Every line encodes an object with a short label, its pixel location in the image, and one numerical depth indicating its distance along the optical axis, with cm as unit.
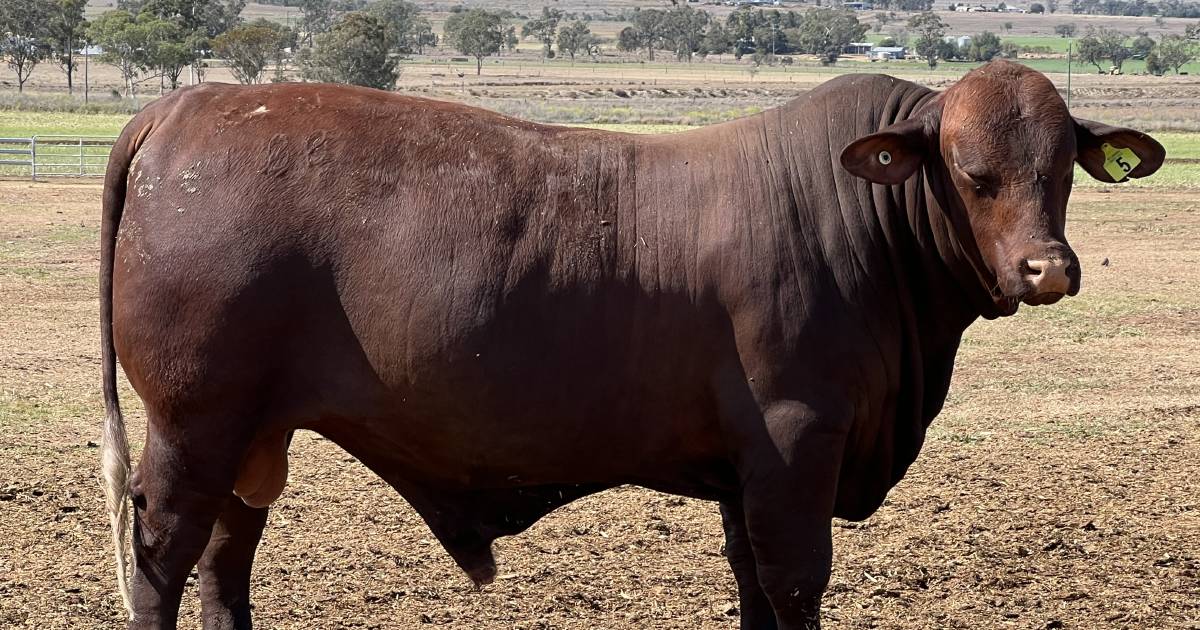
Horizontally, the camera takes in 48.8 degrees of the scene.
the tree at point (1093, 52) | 12456
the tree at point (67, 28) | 7700
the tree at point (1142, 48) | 13412
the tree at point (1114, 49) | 12419
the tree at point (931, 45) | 13529
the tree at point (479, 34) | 12019
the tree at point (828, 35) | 14562
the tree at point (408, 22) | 12338
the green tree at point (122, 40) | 7412
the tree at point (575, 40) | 14388
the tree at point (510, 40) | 15118
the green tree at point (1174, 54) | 11994
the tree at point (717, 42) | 14725
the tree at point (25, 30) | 7994
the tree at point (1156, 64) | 11994
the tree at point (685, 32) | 14862
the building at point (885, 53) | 14938
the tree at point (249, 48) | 6750
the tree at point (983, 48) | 13675
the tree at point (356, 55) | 6247
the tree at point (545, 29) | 14889
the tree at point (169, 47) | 7175
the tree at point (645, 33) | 15250
